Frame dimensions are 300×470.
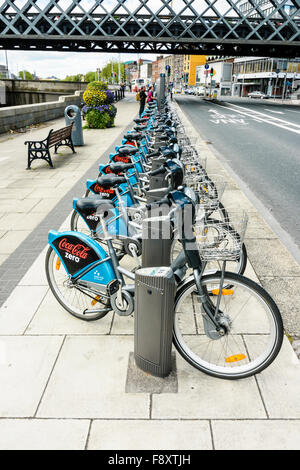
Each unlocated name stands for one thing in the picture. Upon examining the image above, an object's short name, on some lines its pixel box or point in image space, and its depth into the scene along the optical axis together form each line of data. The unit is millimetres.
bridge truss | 45031
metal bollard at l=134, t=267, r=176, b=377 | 2457
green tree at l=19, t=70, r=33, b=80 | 190625
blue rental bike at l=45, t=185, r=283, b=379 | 2592
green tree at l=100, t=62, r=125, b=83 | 151412
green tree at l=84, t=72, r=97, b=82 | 152925
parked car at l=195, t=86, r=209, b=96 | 76069
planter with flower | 16344
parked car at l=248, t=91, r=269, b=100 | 67625
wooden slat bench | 9810
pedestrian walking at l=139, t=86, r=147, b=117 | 23734
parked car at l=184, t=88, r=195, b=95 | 81000
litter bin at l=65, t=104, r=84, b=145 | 12539
